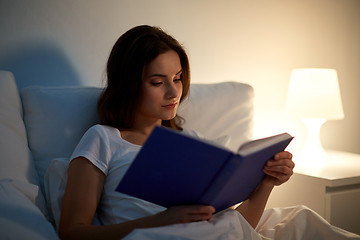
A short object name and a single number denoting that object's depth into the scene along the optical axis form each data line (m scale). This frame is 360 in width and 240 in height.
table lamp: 2.08
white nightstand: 1.81
